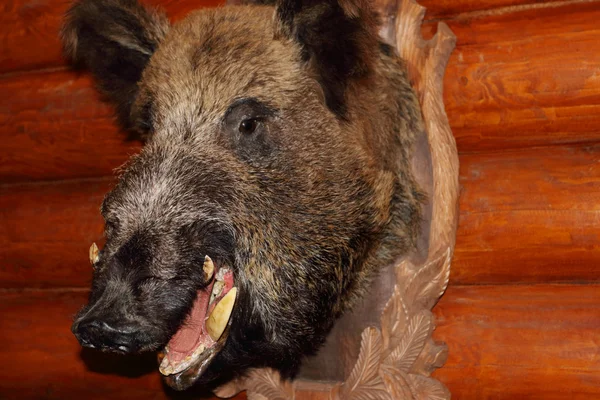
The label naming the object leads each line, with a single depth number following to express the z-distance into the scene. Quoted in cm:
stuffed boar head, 154
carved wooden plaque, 193
